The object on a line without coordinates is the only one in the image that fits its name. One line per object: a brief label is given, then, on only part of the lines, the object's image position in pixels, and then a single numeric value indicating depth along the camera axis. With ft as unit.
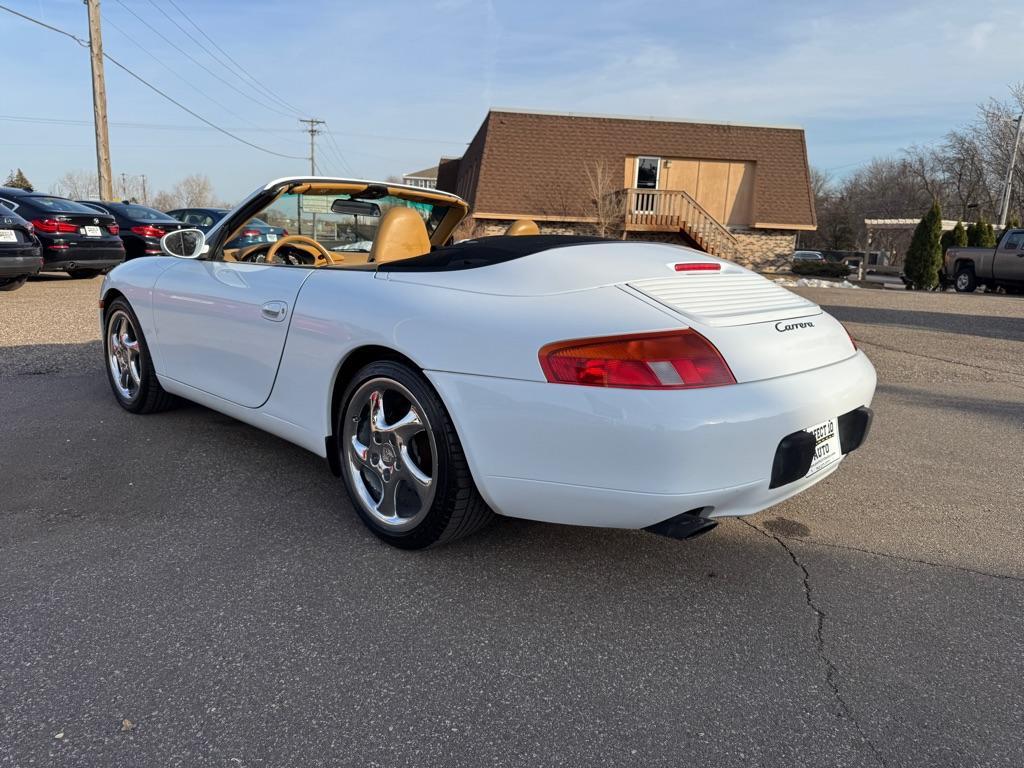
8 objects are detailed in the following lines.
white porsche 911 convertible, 7.33
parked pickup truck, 61.21
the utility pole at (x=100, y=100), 67.00
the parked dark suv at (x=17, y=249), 32.14
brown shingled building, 75.97
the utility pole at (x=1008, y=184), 115.03
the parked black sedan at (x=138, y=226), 45.34
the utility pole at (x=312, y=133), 207.41
